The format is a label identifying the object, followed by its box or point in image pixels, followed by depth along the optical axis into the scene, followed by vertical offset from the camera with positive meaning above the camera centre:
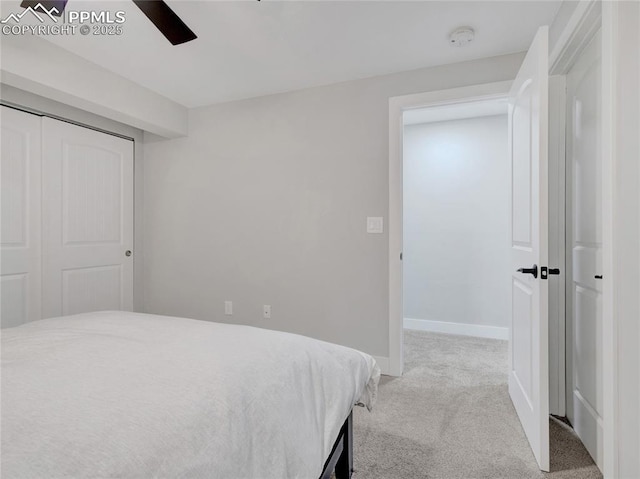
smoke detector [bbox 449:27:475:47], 2.11 +1.26
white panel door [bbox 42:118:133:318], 2.78 +0.16
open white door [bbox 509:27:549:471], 1.58 -0.04
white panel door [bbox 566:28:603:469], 1.61 -0.06
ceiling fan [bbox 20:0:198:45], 1.43 +0.97
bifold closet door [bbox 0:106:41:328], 2.49 +0.15
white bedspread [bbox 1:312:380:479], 0.63 -0.37
